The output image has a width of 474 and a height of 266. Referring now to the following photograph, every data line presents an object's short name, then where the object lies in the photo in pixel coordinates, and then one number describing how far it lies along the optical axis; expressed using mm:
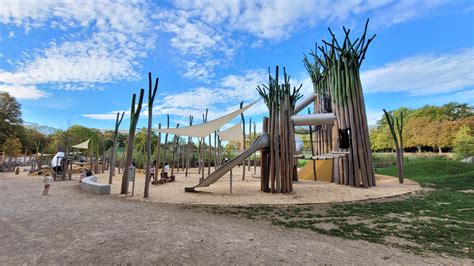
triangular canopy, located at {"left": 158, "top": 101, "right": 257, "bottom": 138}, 10312
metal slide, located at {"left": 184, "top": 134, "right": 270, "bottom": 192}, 8695
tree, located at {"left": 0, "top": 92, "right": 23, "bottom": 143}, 29545
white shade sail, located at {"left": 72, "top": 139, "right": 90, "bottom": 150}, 20403
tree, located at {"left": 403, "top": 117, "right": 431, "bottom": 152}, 34344
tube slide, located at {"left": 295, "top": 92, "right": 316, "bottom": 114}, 14859
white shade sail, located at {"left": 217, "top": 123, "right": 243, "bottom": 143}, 15836
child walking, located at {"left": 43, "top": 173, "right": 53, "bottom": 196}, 7891
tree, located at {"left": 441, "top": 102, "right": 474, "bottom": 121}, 37562
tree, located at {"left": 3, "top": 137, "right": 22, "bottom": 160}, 24634
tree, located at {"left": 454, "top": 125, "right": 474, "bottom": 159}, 23250
